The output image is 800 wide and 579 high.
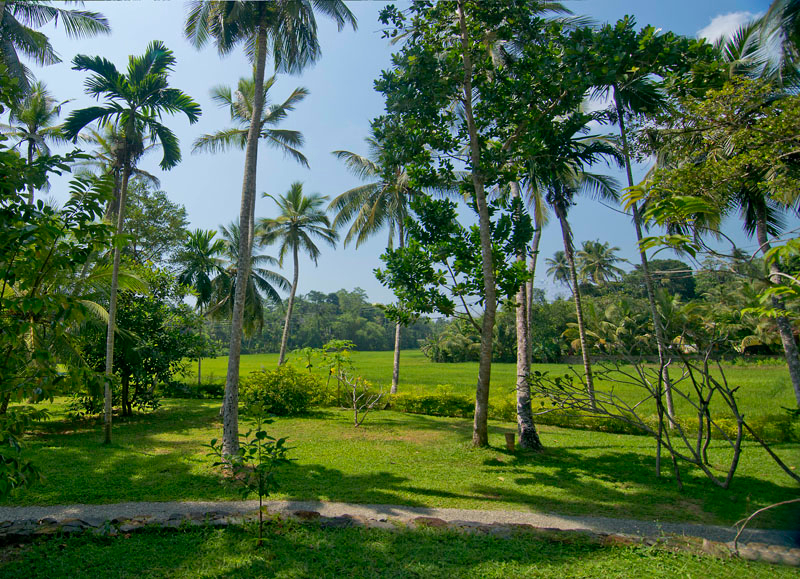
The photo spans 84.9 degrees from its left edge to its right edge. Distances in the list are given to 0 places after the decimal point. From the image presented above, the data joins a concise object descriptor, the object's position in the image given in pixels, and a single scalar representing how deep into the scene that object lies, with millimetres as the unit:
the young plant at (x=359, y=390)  13542
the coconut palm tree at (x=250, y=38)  7973
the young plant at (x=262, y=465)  4203
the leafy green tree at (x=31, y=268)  2799
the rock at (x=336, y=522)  5141
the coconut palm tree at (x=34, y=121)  13852
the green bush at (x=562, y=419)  11422
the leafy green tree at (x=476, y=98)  8992
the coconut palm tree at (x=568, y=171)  9055
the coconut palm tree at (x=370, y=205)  18375
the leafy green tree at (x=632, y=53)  6836
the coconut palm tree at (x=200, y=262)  19500
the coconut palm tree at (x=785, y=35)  7352
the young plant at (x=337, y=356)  14023
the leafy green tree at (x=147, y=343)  12375
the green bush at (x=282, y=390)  15070
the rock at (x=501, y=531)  4906
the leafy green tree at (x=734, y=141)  5348
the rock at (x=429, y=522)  5156
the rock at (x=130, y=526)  4822
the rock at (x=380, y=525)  5082
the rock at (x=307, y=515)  5246
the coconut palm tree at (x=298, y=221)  20625
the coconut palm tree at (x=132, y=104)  9367
